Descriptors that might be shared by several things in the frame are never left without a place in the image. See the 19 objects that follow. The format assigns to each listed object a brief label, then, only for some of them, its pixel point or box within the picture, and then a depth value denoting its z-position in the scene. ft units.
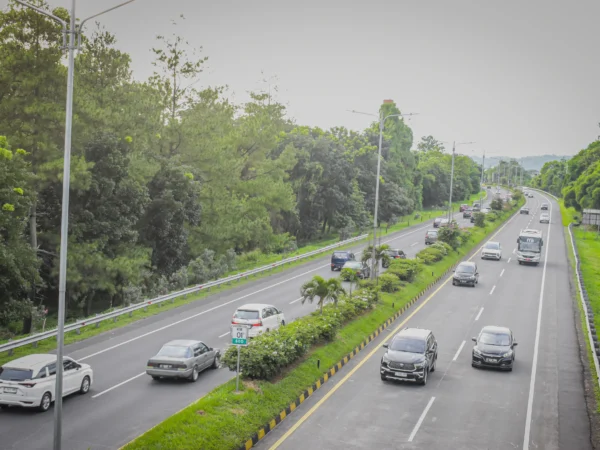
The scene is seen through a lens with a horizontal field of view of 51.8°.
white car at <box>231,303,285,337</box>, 86.85
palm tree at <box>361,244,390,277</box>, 119.85
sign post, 58.13
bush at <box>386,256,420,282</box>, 130.72
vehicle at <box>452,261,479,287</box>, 136.56
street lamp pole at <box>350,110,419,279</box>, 118.62
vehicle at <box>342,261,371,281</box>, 134.21
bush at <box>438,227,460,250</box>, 182.41
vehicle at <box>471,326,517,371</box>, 76.02
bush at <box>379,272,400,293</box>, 120.67
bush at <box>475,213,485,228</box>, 243.60
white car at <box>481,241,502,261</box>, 176.14
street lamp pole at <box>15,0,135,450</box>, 44.91
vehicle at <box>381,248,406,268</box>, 163.84
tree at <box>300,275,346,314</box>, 89.56
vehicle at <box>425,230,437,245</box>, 206.59
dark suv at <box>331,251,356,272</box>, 152.05
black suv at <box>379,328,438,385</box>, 69.36
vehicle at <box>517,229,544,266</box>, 167.22
